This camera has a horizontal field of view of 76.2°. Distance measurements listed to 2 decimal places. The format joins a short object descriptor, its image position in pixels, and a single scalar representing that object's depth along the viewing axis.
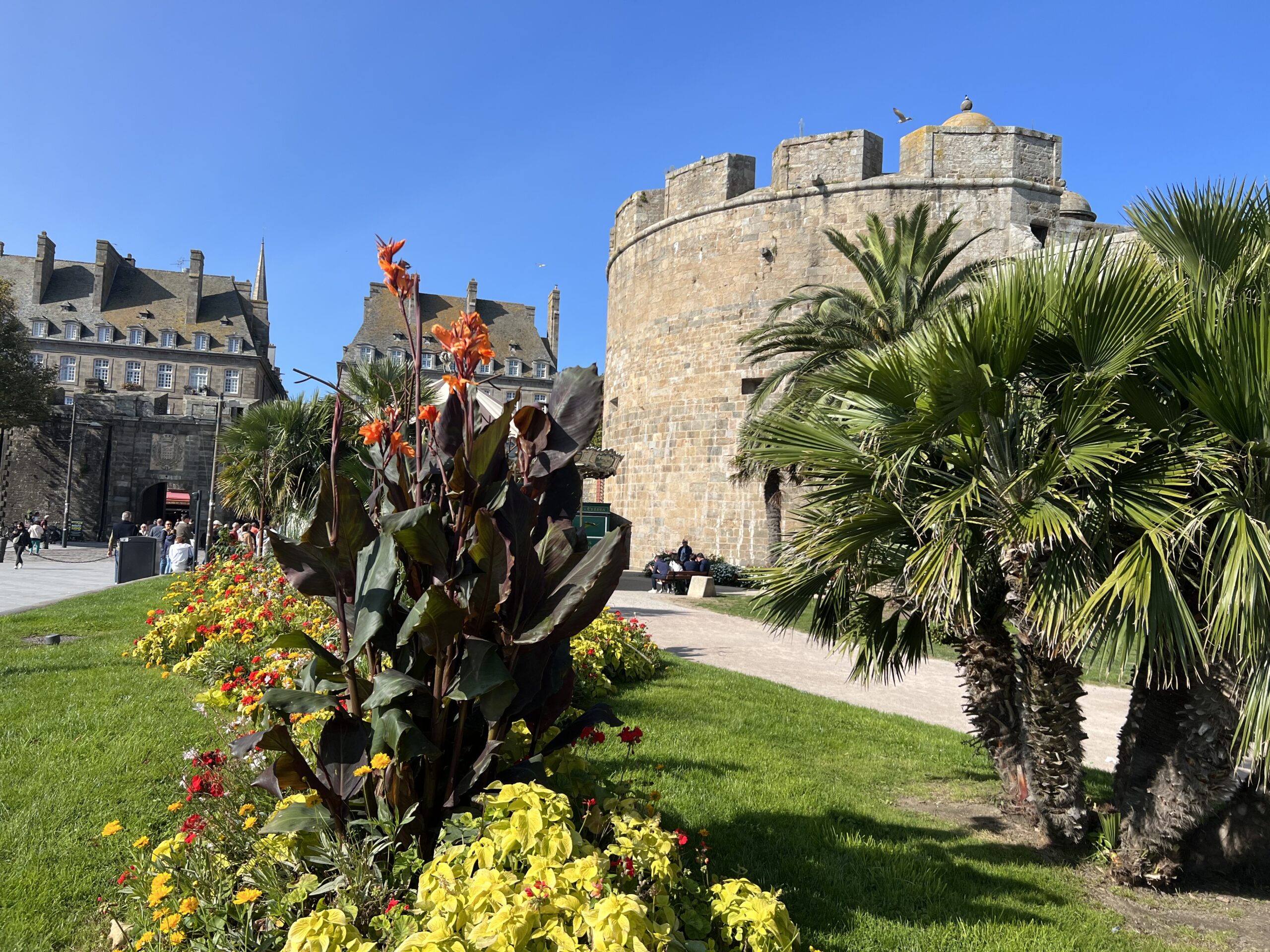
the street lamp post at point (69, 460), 34.72
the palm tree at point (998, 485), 3.87
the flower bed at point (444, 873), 2.05
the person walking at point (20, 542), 19.41
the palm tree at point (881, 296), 13.73
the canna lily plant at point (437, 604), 2.56
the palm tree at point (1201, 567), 3.41
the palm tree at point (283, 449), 13.83
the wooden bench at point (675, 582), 18.44
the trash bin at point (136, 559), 16.62
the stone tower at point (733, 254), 19.06
